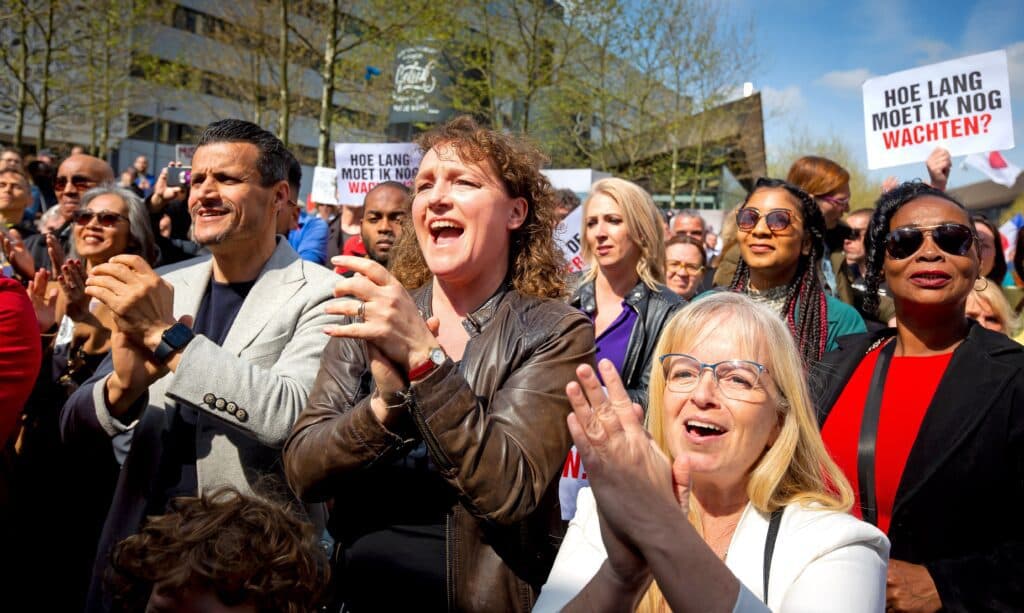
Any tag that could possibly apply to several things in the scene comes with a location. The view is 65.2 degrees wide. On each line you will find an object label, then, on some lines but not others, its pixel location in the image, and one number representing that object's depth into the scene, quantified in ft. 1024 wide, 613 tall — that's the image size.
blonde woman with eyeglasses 4.74
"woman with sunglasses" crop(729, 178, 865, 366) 12.14
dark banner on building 74.08
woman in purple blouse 13.19
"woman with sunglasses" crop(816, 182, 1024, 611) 7.60
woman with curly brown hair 5.95
